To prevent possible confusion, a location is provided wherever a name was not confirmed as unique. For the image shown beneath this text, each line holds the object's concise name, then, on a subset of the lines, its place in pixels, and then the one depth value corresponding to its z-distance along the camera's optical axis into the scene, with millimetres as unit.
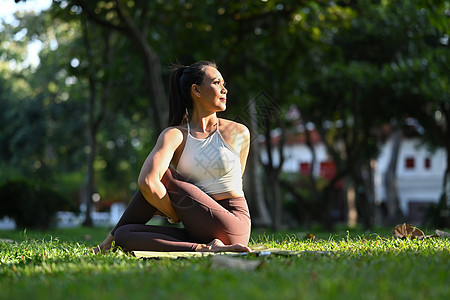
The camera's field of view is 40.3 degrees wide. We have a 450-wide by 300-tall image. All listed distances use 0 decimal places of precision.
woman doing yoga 4715
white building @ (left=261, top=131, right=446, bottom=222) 40938
